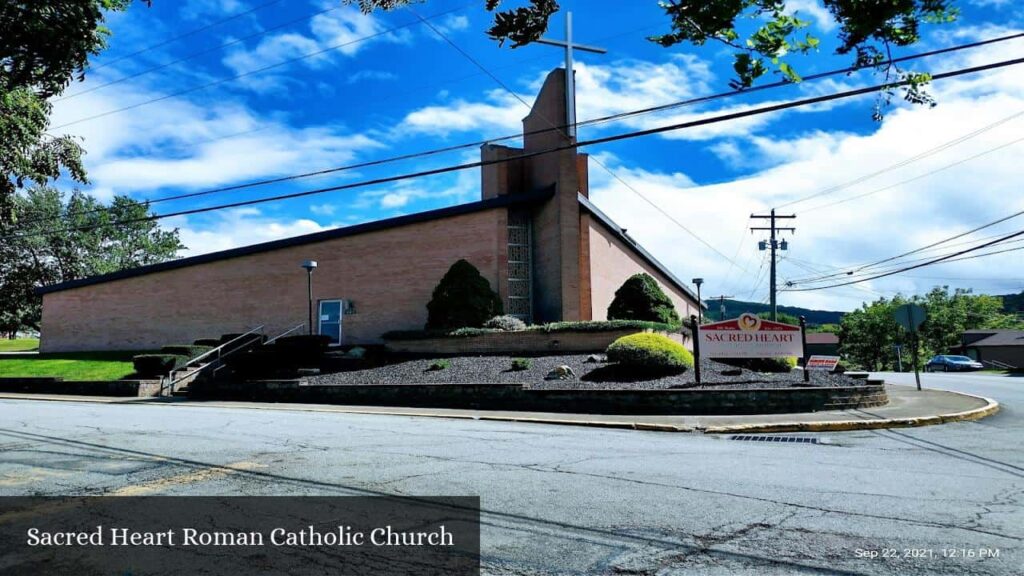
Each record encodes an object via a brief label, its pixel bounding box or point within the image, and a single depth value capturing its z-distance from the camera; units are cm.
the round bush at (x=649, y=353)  1780
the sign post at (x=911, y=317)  1964
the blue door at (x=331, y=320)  2892
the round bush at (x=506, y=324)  2368
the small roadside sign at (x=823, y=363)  2401
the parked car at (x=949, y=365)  5334
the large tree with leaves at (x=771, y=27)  363
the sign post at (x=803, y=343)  1675
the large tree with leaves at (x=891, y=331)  7781
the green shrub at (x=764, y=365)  2144
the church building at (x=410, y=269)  2661
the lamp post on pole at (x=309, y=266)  2545
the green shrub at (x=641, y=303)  2423
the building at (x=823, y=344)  10958
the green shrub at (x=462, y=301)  2469
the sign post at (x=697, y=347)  1648
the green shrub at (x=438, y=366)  2098
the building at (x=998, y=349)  6644
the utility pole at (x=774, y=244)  4488
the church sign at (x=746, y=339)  1736
